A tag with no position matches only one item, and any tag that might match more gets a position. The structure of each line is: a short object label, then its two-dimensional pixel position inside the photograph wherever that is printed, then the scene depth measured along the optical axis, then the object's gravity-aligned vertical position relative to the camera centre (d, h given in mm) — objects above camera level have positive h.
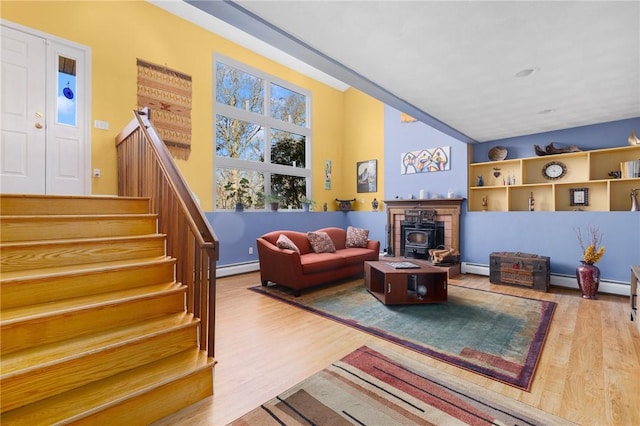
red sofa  4004 -726
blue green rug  2318 -1151
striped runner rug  1662 -1172
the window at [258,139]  5520 +1603
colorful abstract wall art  5874 +1121
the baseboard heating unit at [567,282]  4125 -1056
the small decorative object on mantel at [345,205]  7543 +228
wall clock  4801 +722
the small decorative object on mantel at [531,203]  5023 +175
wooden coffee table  3588 -904
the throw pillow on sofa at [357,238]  5371 -449
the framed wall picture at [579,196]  4609 +268
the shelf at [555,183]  4344 +483
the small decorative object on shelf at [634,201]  4105 +167
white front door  3443 +1248
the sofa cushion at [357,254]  4750 -692
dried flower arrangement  3920 -478
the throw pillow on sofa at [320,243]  4844 -486
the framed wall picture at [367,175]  7184 +969
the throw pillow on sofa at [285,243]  4152 -424
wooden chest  4312 -872
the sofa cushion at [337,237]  5336 -426
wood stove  5816 -405
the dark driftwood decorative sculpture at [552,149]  4645 +1038
